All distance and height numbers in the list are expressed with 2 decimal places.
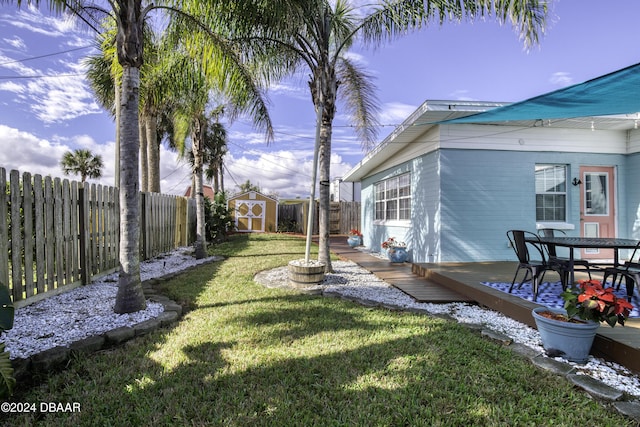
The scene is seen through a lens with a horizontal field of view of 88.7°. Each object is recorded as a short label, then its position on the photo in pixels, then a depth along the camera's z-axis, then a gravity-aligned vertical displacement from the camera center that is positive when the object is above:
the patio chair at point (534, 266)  4.16 -0.64
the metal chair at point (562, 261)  4.14 -0.59
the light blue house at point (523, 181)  7.00 +0.75
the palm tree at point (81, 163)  25.42 +4.29
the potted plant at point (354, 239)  12.85 -0.89
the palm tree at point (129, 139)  3.73 +0.92
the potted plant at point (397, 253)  8.28 -0.94
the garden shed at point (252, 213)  20.59 +0.26
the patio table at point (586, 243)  3.89 -0.34
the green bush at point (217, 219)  12.02 -0.06
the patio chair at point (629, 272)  3.66 -0.65
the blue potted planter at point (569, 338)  2.75 -1.06
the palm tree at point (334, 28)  5.04 +3.29
